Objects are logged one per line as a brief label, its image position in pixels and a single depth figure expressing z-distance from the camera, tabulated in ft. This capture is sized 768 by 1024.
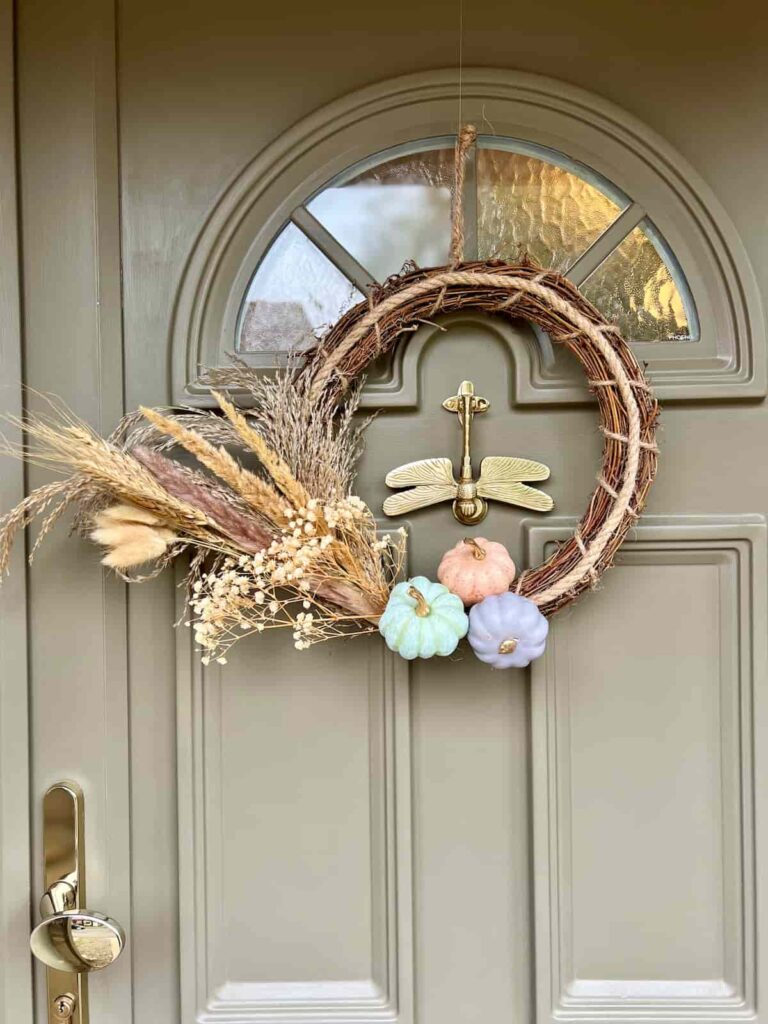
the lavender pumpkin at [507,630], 2.36
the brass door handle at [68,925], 2.71
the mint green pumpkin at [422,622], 2.35
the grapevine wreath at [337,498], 2.39
